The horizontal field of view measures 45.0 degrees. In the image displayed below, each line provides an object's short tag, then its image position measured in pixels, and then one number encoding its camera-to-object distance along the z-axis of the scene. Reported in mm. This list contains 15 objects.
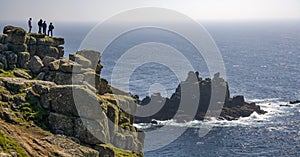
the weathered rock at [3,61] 37500
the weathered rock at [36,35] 44594
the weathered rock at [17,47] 40869
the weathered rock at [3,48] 39812
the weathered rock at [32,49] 43000
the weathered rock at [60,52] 44991
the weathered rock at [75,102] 28891
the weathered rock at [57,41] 44875
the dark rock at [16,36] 41125
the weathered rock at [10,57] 38941
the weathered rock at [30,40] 43006
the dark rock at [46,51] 43688
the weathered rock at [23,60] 40088
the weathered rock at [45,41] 44094
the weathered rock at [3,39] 41312
